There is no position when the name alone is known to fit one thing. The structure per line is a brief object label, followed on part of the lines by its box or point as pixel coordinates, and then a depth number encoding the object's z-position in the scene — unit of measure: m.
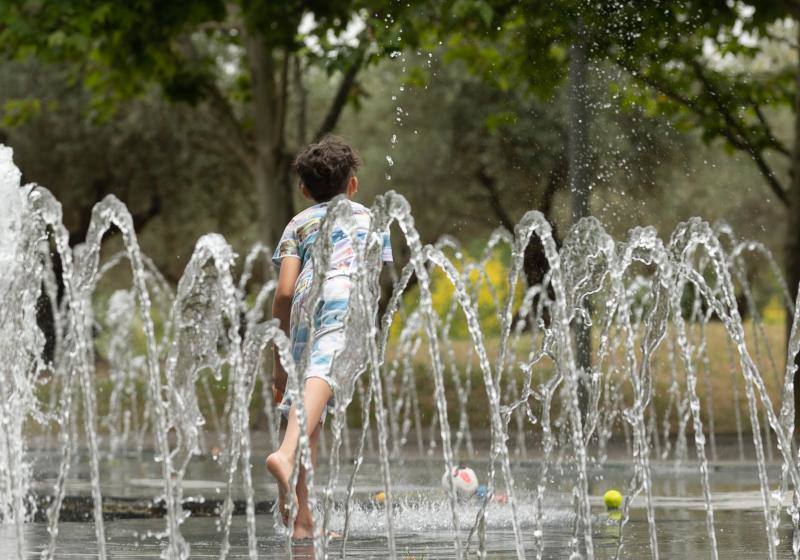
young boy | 9.44
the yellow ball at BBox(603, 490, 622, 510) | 12.88
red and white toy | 11.88
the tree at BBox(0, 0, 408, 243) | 26.97
